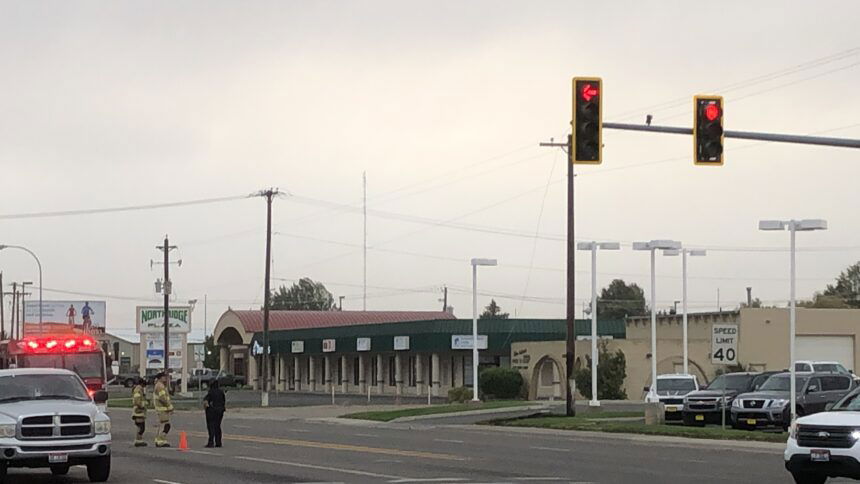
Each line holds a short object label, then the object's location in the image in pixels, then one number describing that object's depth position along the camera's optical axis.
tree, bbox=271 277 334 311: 193.62
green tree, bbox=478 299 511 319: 184.27
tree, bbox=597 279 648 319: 171.38
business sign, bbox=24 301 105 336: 134.12
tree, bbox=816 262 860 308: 143.65
